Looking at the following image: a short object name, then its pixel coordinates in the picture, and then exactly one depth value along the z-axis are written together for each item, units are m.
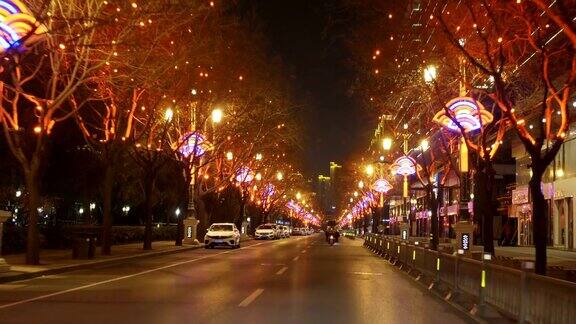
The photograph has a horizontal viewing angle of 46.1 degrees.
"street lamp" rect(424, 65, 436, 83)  22.45
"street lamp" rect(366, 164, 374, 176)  59.96
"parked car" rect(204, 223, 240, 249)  43.28
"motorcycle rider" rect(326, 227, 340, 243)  57.75
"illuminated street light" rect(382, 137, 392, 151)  43.39
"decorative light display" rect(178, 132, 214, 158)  38.42
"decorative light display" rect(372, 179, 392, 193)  49.92
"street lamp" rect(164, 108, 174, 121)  35.01
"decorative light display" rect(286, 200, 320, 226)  134.38
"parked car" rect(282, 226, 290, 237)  82.38
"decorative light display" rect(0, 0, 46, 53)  16.03
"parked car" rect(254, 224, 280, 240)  70.38
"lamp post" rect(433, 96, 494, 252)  21.33
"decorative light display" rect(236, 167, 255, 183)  54.58
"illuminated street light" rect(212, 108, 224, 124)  38.47
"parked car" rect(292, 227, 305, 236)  108.34
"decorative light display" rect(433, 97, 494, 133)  21.33
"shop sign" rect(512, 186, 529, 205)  46.94
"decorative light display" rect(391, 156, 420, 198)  37.59
